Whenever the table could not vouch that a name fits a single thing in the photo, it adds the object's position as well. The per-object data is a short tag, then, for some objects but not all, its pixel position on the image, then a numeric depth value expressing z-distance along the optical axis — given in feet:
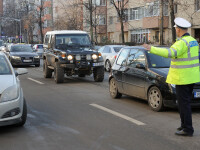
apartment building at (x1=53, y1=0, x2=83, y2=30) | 179.11
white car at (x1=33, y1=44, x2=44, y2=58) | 137.17
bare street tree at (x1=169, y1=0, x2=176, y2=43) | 83.55
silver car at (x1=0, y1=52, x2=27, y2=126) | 20.25
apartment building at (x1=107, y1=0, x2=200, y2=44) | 126.82
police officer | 19.62
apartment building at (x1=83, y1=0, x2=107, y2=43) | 198.72
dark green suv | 46.71
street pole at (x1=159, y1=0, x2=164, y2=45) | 87.71
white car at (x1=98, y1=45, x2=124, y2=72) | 70.74
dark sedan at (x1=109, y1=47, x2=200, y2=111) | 26.04
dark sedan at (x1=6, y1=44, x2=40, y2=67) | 79.10
